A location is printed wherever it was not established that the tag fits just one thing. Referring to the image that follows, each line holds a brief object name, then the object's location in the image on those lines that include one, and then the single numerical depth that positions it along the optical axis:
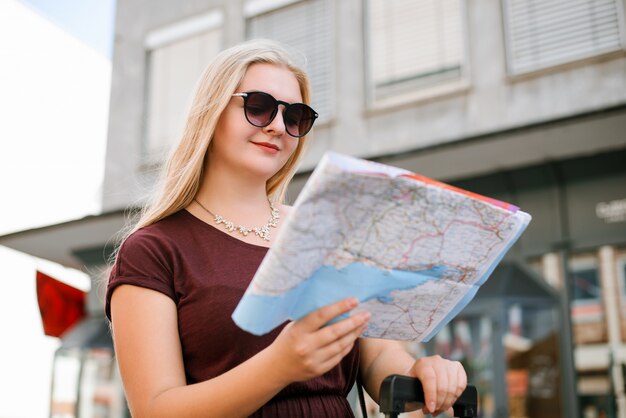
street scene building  6.90
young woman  1.22
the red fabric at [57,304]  10.12
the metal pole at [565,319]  6.87
